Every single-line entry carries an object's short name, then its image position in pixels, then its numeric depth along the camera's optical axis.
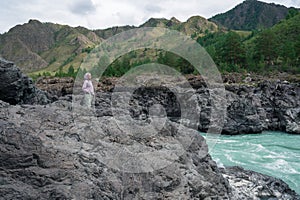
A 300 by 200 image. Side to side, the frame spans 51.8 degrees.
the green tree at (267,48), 73.44
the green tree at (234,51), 73.81
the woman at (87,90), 11.27
